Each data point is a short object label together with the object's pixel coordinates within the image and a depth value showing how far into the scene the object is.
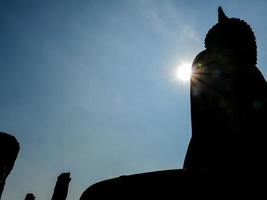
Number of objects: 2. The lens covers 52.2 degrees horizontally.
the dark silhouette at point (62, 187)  11.13
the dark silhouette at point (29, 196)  11.63
